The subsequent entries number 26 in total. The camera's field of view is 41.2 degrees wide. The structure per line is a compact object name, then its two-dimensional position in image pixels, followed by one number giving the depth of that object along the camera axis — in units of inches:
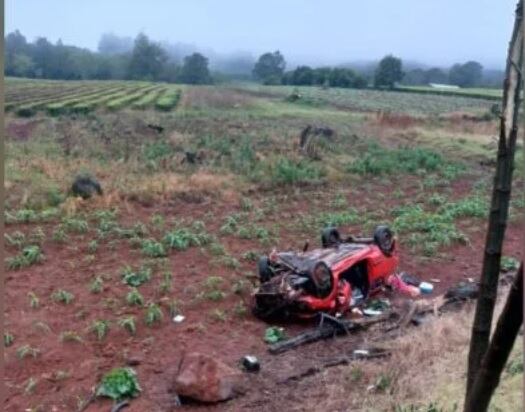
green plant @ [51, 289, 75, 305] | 293.0
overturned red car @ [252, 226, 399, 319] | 264.7
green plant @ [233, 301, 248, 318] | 283.9
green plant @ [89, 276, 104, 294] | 305.7
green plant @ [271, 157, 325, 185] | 579.5
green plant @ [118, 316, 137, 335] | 262.2
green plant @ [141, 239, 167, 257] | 363.9
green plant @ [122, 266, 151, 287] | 318.7
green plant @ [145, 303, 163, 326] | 270.7
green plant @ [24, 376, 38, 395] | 217.6
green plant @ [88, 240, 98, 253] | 370.6
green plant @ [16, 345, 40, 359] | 239.5
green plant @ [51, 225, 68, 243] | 382.4
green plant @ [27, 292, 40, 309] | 286.8
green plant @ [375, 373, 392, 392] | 196.3
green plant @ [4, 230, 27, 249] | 370.6
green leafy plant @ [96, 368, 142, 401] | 213.8
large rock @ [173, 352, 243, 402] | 207.8
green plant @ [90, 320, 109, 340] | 257.3
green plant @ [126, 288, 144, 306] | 290.2
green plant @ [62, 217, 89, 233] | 403.5
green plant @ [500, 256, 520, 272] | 331.4
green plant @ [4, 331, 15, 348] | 252.1
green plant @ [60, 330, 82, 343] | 253.4
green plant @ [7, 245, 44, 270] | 339.6
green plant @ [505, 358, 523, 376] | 171.5
